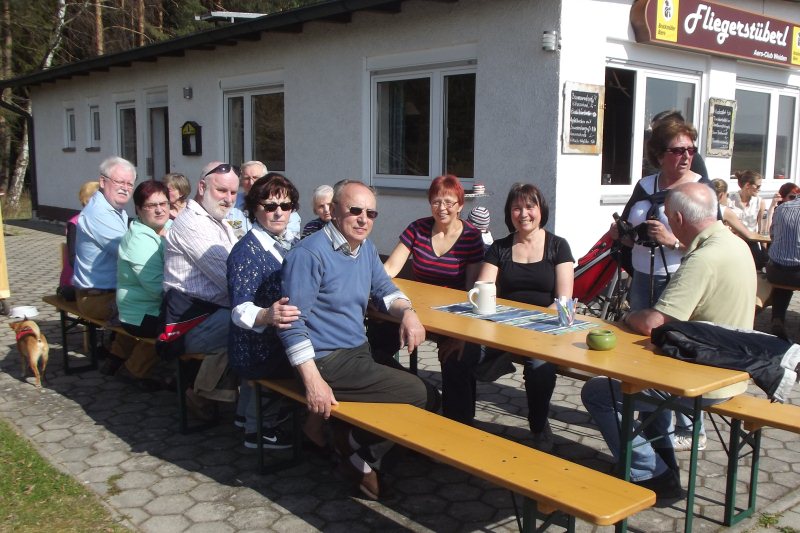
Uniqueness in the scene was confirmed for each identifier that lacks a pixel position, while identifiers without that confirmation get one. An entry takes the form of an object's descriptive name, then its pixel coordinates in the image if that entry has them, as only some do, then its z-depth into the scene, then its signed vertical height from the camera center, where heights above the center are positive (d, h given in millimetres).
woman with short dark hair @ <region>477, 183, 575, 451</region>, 4129 -496
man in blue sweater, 3246 -716
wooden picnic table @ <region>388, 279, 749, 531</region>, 2715 -728
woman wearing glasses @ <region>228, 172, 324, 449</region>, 3484 -525
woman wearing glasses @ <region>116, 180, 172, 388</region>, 4723 -645
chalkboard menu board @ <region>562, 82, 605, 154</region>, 7070 +531
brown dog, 5066 -1201
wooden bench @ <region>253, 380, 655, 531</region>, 2375 -1045
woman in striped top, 4508 -455
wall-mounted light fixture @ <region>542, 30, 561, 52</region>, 6910 +1213
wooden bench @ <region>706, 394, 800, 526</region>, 3121 -1053
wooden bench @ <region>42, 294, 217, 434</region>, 4344 -1185
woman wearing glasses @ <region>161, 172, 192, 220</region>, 6020 -182
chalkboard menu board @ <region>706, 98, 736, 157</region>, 8797 +577
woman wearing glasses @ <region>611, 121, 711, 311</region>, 3990 -242
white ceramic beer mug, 3766 -629
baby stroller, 5598 -749
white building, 7215 +923
